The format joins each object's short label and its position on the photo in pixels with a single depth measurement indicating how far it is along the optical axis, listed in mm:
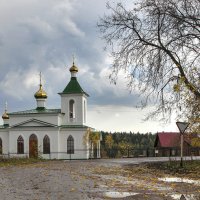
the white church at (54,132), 51469
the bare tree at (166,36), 18453
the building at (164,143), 70181
